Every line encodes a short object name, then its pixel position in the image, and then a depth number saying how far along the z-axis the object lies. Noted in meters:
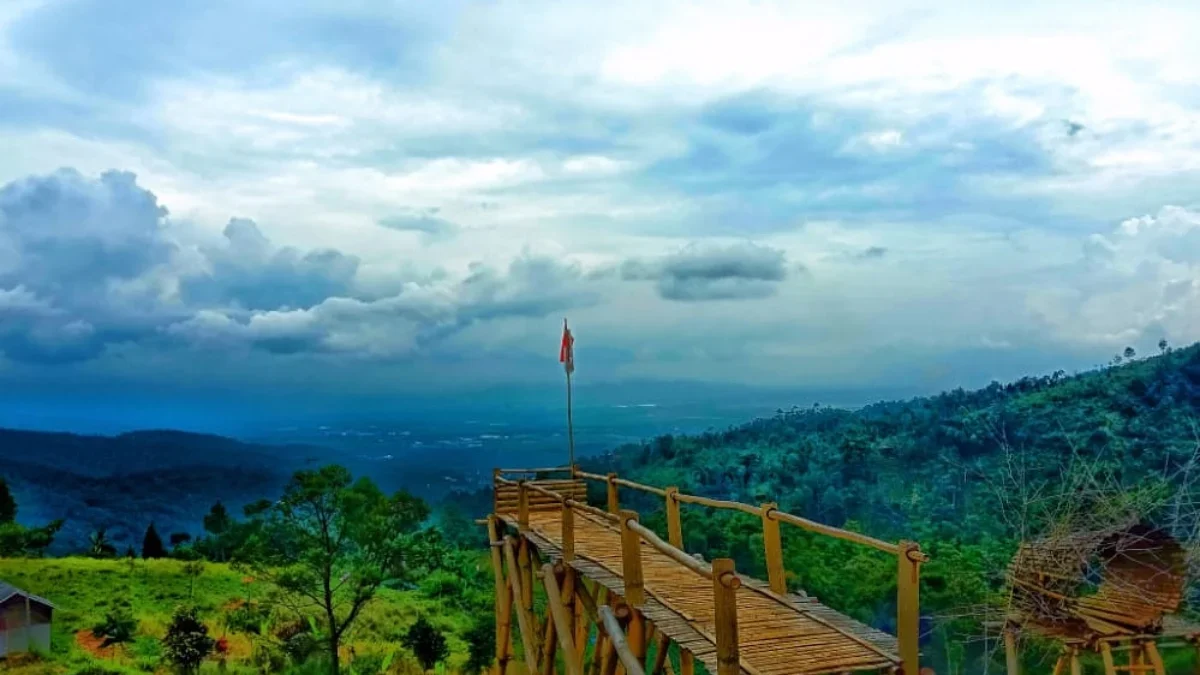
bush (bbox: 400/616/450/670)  17.84
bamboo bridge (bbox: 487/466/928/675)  5.46
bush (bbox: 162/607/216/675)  17.23
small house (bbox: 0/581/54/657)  17.98
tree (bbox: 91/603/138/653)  19.26
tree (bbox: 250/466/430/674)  16.59
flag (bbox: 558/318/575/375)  12.38
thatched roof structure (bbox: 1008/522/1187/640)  8.89
